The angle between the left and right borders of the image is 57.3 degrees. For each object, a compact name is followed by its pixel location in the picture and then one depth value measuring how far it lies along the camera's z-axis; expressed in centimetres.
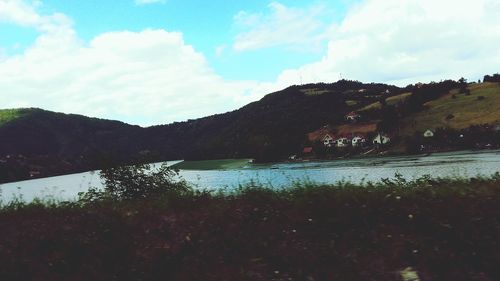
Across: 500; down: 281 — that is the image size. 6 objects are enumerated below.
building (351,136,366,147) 12248
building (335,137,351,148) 12448
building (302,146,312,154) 12636
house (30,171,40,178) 13770
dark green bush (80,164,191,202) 1602
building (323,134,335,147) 12750
